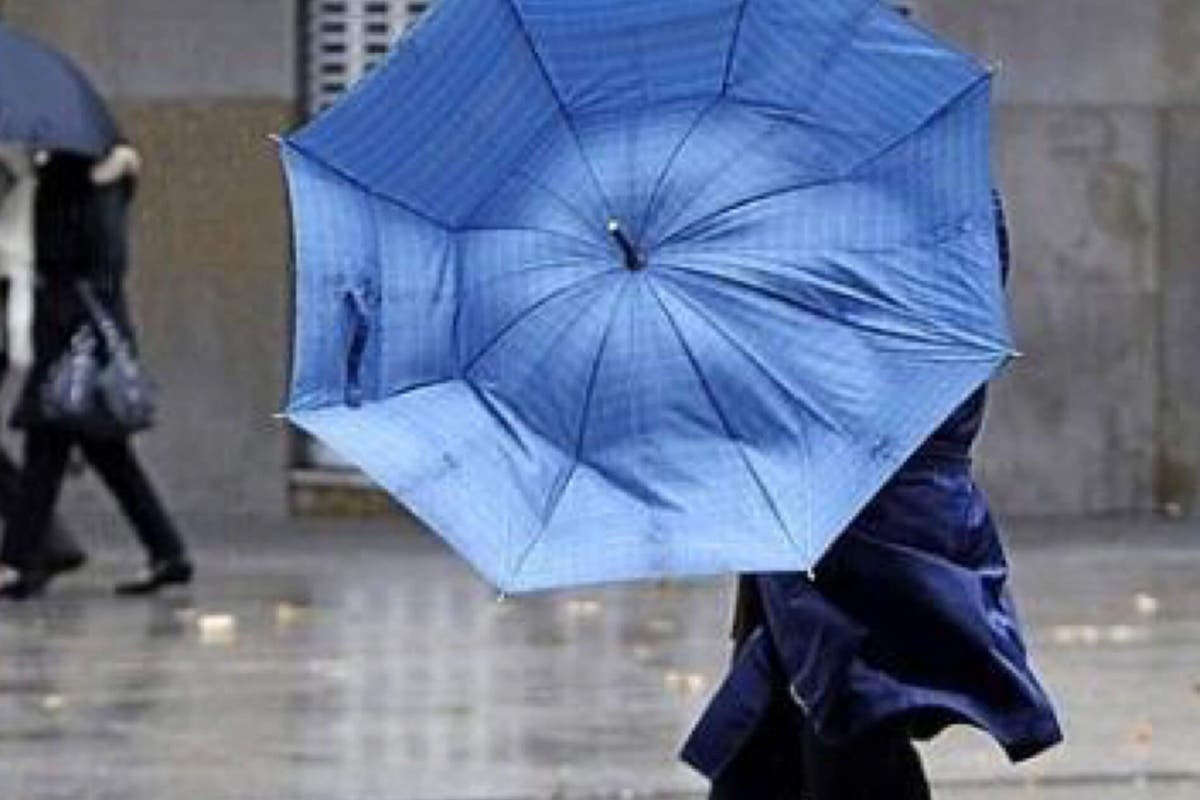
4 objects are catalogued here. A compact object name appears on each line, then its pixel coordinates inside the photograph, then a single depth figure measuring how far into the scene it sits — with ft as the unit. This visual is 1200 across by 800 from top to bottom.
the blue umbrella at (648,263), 33.88
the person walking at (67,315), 74.02
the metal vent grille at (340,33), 92.63
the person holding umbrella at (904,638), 35.58
